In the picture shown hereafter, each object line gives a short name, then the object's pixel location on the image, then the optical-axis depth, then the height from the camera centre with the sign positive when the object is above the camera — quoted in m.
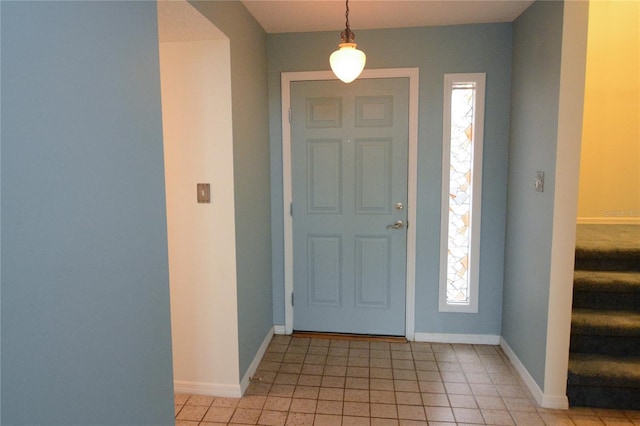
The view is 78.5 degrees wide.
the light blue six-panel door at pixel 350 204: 2.91 -0.20
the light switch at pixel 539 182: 2.23 -0.03
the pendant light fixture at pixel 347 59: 2.00 +0.61
